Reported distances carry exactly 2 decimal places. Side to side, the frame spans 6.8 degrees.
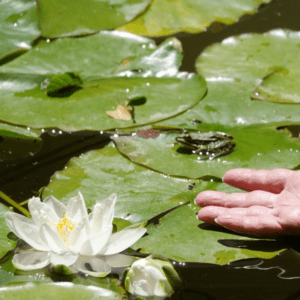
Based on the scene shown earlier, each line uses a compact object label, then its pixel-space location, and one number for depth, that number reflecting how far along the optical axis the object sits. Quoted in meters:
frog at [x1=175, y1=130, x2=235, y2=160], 3.33
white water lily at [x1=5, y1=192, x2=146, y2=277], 3.16
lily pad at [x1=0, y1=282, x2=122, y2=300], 3.14
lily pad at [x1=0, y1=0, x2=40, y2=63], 3.58
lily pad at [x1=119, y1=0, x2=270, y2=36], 3.68
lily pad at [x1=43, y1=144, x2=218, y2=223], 3.26
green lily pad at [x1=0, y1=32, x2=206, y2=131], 3.42
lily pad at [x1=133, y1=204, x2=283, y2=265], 3.18
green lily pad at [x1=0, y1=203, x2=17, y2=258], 3.19
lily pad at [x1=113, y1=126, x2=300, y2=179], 3.31
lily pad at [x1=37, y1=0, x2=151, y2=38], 3.62
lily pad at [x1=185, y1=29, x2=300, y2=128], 3.41
